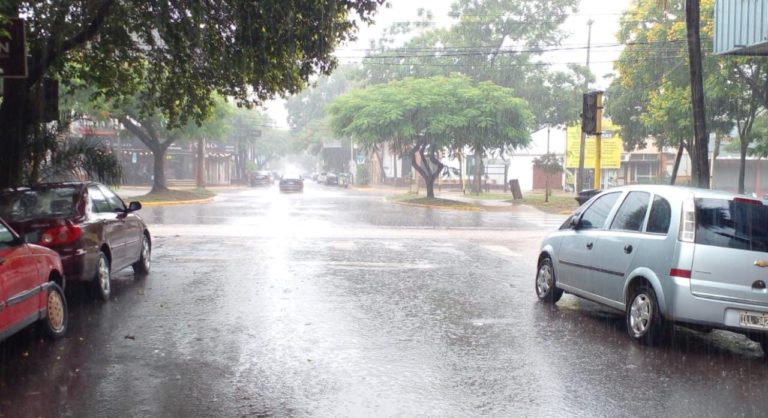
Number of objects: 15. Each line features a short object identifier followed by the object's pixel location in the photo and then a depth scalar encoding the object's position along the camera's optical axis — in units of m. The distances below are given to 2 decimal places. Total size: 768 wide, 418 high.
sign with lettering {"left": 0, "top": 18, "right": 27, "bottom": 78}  8.84
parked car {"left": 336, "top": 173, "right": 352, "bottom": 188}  67.56
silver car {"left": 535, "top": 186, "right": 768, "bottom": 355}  6.27
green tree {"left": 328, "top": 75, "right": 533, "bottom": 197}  32.19
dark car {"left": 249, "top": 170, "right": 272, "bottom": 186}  67.25
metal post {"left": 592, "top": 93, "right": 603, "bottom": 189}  15.81
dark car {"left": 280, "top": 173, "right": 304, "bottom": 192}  48.81
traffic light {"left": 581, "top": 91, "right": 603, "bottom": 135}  15.71
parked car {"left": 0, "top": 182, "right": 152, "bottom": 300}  7.92
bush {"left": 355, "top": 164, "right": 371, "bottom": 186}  70.25
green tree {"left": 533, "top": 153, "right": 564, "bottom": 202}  43.78
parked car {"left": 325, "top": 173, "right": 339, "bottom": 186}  70.50
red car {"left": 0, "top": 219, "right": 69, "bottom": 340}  5.67
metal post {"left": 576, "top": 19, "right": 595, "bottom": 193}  30.74
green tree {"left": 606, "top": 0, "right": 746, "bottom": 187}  26.53
